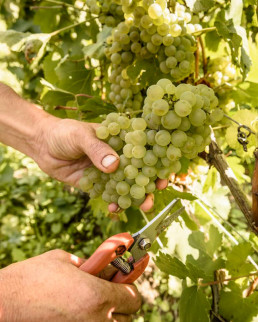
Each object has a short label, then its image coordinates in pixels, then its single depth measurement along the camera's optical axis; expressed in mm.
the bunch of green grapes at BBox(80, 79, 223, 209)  348
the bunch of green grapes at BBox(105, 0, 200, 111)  408
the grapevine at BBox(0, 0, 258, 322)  364
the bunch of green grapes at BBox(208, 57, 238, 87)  465
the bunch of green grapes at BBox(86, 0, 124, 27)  470
